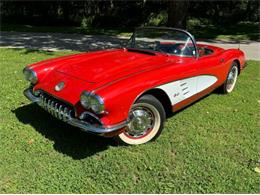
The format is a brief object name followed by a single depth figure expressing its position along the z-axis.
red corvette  2.31
